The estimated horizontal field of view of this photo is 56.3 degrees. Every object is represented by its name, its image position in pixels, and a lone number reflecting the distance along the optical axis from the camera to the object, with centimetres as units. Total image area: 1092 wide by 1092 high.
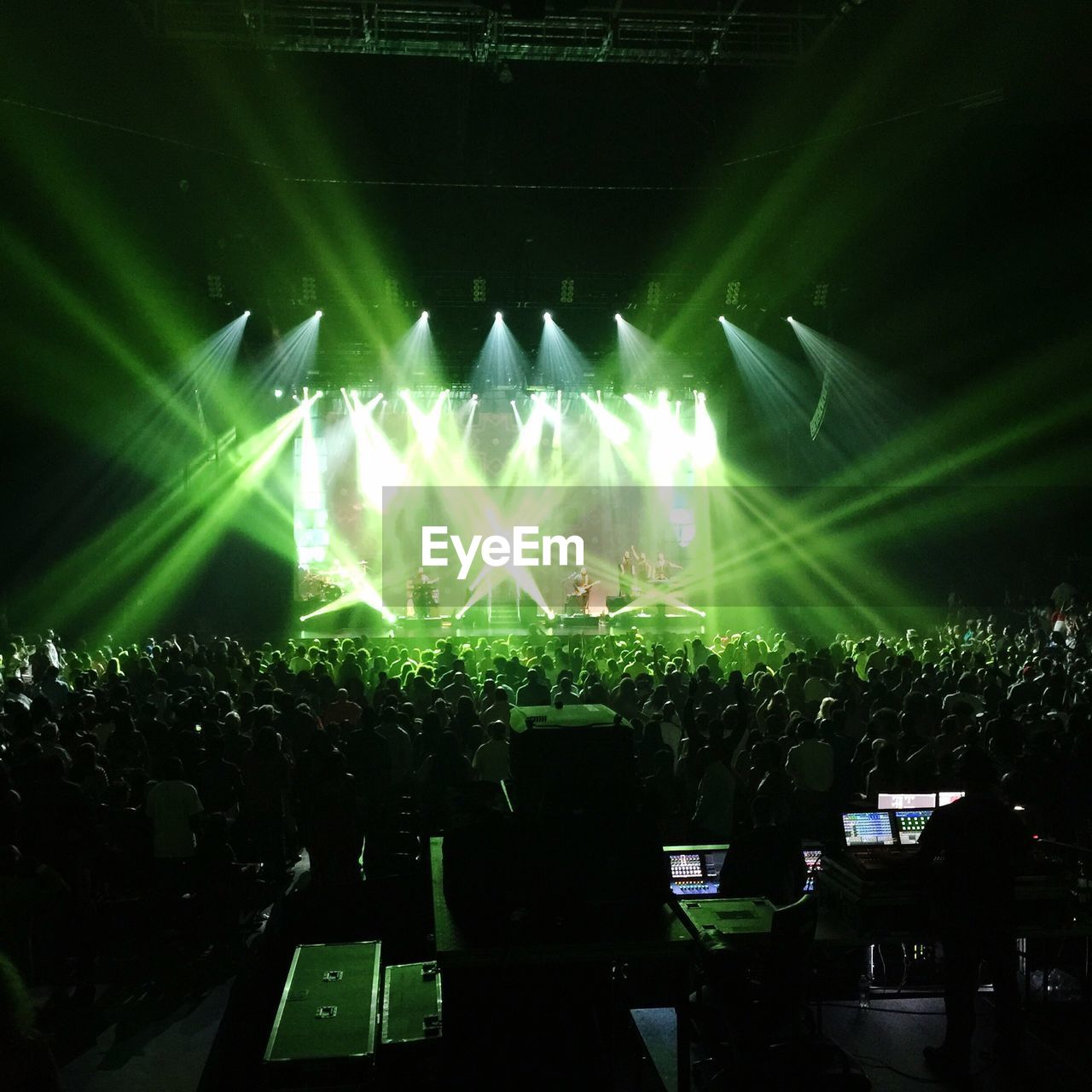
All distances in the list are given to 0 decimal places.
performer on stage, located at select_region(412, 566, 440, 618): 2091
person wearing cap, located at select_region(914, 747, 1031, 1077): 448
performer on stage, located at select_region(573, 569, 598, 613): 2150
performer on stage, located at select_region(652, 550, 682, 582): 2192
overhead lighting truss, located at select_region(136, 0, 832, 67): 942
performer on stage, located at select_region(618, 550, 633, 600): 2183
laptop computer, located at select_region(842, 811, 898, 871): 530
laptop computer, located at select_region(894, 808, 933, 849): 538
